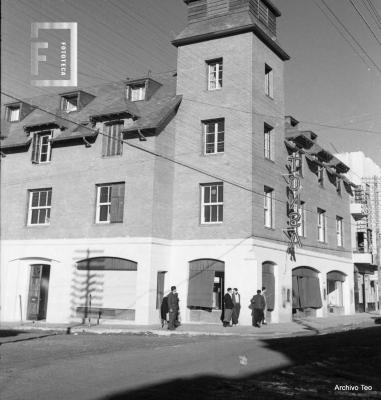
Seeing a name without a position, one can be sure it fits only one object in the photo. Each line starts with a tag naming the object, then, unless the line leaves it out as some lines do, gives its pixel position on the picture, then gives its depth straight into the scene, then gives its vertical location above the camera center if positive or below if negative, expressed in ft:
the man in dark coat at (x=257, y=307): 72.18 -1.57
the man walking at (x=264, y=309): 74.86 -2.00
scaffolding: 126.00 +22.57
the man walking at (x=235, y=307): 73.92 -1.65
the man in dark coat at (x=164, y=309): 73.00 -2.16
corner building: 79.46 +16.26
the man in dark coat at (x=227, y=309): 72.43 -1.92
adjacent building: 122.72 +16.10
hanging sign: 87.76 +15.25
